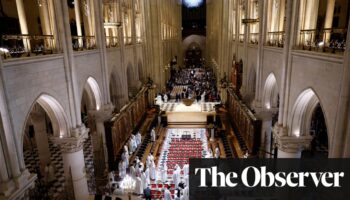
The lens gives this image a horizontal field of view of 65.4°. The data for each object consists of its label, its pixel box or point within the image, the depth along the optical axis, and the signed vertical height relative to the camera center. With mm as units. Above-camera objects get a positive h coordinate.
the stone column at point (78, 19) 12456 +966
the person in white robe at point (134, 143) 16364 -6144
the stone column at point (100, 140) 14016 -5272
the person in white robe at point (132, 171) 12867 -6127
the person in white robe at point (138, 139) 17062 -6137
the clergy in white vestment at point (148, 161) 13657 -6031
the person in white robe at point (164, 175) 13156 -6457
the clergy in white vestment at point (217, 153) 14852 -6207
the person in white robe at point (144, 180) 12375 -6277
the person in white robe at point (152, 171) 13242 -6308
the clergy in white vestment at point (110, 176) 12548 -6146
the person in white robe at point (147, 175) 12789 -6321
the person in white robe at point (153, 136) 17911 -6247
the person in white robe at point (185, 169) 13047 -6139
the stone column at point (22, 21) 8562 +702
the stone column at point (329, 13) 9430 +729
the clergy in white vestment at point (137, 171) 12811 -6071
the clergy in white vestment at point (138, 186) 12094 -6363
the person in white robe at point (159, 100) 27891 -6193
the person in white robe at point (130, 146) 16070 -6155
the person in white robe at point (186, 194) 11203 -6300
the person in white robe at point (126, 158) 14144 -6053
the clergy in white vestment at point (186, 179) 12151 -6343
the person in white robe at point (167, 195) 11012 -6194
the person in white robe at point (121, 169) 13391 -6267
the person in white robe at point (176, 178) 12624 -6339
